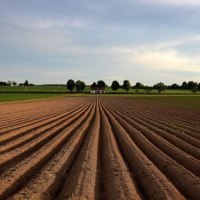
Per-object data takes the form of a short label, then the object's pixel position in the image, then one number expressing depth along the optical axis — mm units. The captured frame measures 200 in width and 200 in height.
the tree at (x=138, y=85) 140677
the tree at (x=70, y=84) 116854
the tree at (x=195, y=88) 118347
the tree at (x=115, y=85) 130612
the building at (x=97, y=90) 111785
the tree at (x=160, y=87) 117759
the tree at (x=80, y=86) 115949
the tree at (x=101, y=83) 122918
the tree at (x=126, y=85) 127625
